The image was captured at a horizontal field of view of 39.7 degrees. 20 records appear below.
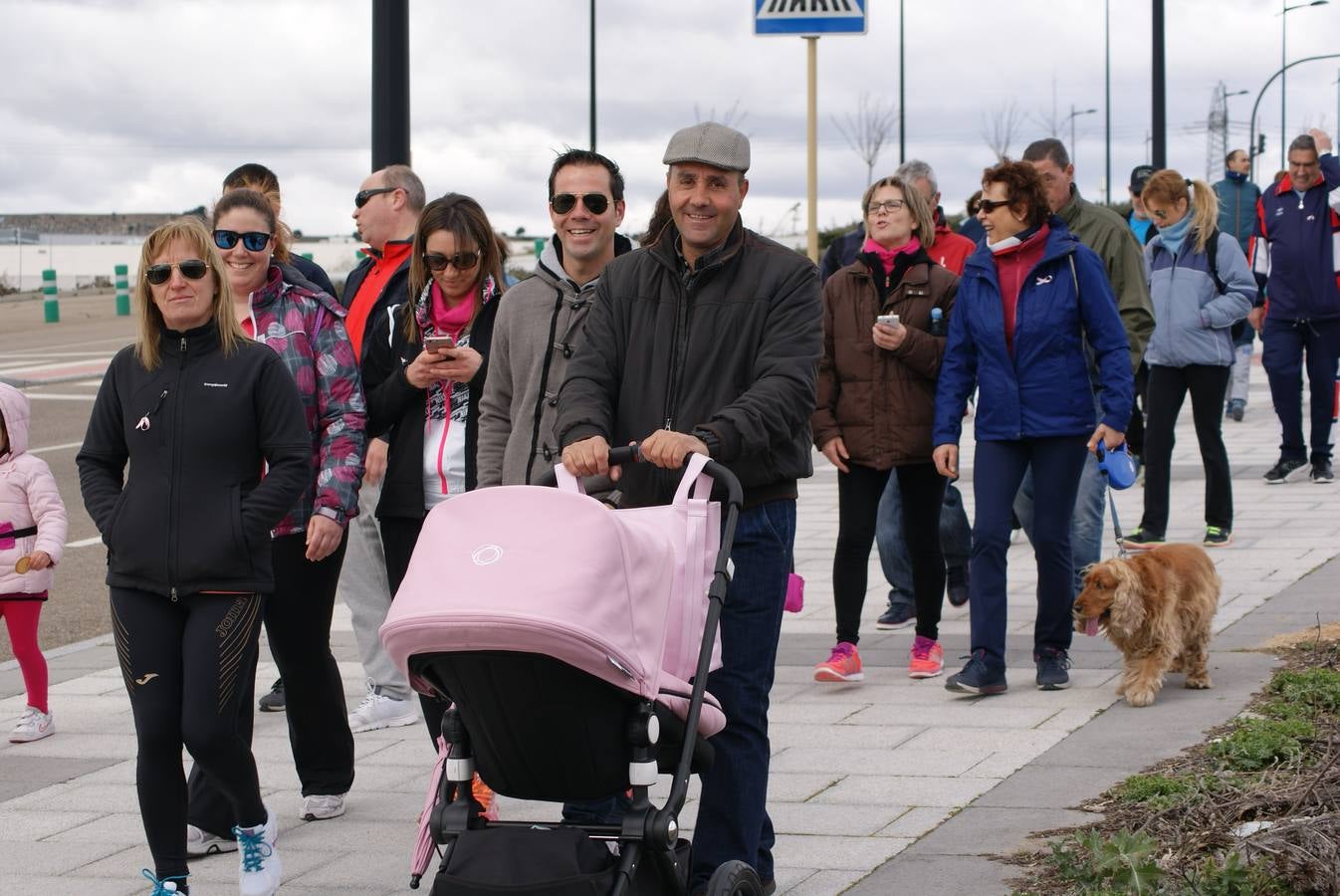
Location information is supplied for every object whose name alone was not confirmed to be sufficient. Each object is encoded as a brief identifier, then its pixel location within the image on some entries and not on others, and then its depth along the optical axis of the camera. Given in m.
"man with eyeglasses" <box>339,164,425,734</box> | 7.14
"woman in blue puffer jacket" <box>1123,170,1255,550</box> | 10.70
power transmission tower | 69.06
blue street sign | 11.79
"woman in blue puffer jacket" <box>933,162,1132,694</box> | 7.25
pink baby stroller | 3.72
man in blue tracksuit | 12.95
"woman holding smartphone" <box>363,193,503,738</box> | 6.11
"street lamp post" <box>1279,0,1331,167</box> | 35.53
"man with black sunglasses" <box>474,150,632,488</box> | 5.62
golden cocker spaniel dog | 7.00
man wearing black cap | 13.57
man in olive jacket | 8.67
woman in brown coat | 7.74
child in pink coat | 7.41
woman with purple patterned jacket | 5.82
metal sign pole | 12.27
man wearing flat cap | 4.72
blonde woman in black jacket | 4.99
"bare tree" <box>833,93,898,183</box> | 50.69
